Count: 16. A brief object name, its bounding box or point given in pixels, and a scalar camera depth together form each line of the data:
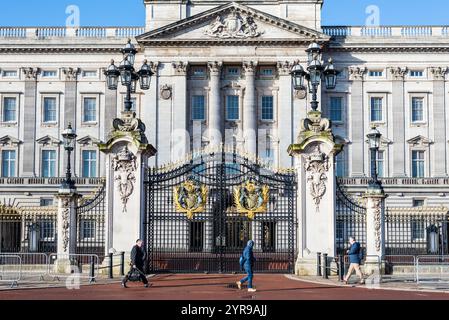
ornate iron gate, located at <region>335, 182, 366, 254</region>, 26.92
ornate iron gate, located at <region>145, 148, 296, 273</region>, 27.14
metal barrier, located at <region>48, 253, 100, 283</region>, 26.39
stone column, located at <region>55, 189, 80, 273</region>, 26.64
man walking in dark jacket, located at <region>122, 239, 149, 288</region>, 22.12
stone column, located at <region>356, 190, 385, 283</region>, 26.34
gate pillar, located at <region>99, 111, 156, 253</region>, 26.33
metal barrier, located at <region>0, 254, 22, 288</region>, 25.60
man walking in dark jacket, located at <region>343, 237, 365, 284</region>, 23.11
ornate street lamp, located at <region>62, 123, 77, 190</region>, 27.08
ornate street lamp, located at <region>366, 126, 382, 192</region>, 26.88
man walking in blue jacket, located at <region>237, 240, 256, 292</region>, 20.58
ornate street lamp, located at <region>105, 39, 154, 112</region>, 27.02
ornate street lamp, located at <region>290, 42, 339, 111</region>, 26.91
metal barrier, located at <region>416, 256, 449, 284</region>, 26.70
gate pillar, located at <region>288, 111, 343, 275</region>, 26.09
